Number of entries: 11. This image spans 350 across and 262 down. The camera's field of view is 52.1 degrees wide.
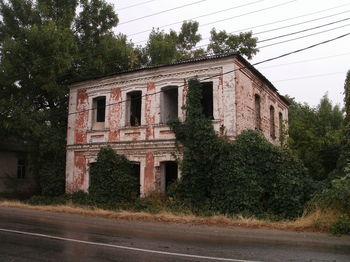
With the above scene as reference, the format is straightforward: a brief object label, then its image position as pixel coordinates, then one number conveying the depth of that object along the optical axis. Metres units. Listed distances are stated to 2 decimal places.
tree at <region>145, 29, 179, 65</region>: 27.41
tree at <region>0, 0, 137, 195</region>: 19.48
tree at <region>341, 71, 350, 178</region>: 14.92
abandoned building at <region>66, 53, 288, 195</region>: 15.93
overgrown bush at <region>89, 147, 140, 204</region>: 17.34
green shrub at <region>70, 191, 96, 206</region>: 17.81
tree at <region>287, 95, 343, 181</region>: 18.35
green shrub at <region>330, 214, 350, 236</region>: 10.34
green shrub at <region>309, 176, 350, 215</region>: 11.43
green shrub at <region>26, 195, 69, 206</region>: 18.76
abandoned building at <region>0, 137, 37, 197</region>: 25.69
